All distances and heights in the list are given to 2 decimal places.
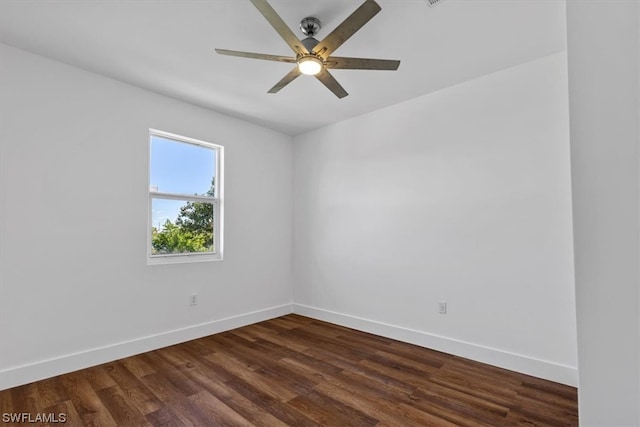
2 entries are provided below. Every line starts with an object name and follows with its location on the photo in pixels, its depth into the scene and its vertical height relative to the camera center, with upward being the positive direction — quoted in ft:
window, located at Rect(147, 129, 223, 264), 10.64 +0.92
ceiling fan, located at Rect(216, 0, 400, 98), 5.22 +3.57
